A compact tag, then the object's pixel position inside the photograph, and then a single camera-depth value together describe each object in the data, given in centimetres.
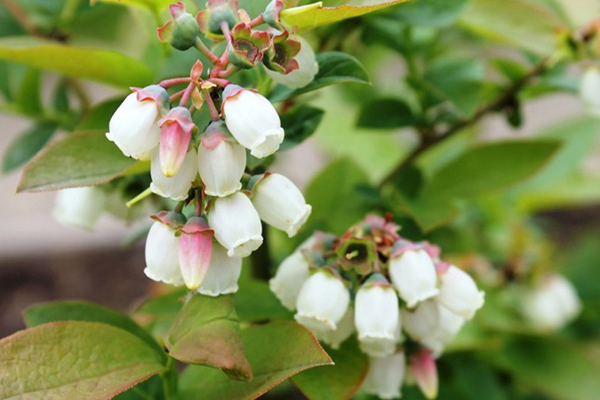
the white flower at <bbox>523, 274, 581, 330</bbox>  45
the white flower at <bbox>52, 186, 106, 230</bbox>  33
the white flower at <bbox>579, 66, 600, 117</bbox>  34
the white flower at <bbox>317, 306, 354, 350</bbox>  31
